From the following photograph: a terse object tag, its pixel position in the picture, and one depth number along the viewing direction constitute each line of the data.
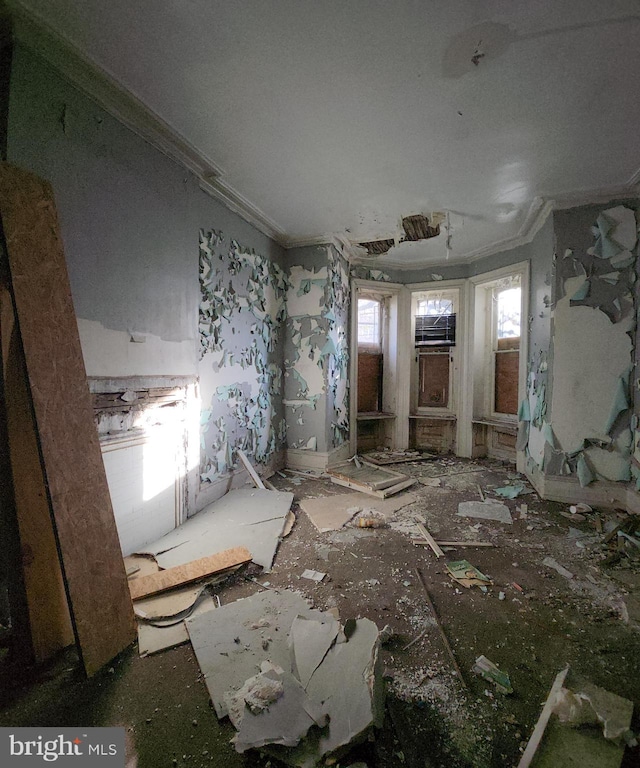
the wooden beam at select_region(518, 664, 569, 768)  1.08
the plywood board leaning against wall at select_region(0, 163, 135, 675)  1.43
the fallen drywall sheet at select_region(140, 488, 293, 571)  2.28
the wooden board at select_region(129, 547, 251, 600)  1.86
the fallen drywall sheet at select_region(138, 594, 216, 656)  1.56
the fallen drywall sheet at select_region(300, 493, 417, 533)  2.92
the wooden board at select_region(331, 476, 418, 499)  3.53
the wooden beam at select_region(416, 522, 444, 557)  2.45
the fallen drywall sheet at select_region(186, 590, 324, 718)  1.41
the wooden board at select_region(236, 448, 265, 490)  3.42
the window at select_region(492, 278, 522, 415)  4.65
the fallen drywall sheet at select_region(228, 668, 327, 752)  1.11
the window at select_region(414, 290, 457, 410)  5.25
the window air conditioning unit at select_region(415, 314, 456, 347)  5.21
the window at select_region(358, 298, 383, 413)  5.39
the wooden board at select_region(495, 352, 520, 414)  4.68
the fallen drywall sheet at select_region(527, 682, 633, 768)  1.07
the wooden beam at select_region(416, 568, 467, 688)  1.46
